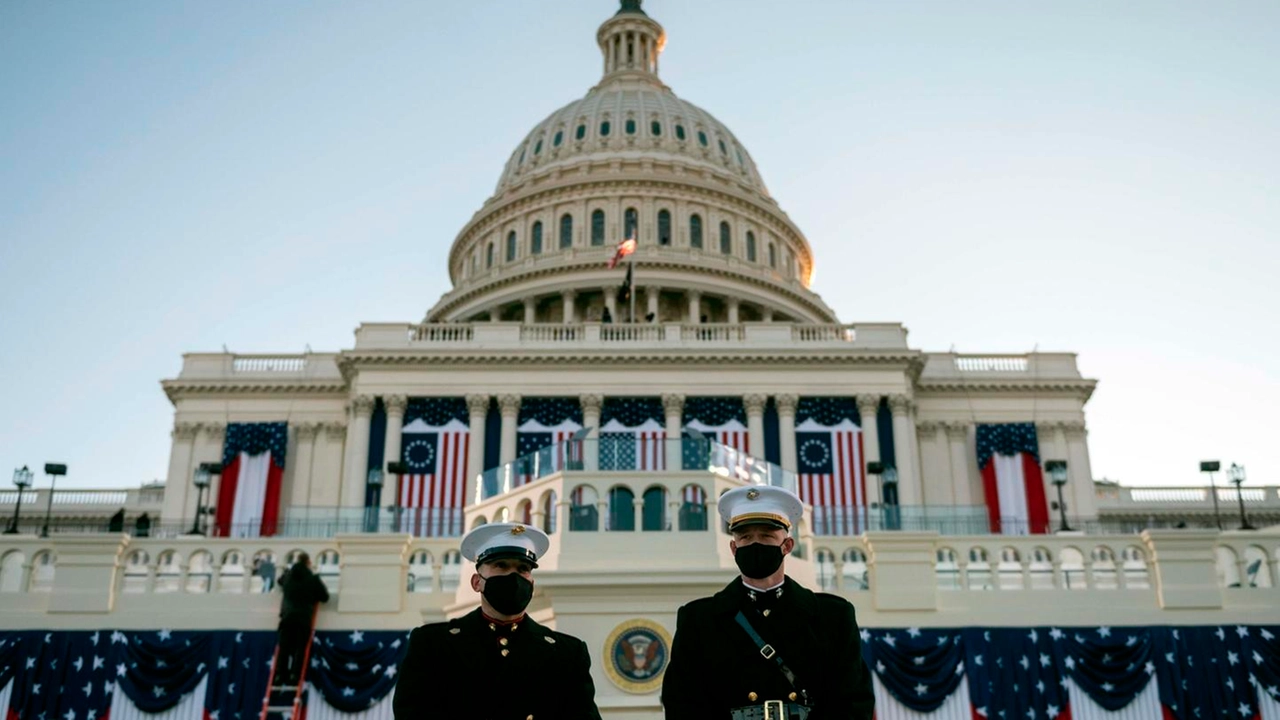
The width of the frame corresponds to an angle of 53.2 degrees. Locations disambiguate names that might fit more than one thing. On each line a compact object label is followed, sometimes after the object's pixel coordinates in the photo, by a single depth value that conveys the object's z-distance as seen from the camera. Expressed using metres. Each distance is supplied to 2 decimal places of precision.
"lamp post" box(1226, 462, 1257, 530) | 37.06
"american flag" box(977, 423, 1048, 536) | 47.41
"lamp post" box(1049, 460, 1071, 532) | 31.47
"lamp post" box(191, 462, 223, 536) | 33.06
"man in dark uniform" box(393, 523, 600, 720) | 7.27
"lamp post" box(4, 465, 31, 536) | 36.06
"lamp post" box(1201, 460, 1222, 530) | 35.88
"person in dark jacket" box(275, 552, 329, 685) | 23.41
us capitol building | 23.44
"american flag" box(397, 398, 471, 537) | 44.69
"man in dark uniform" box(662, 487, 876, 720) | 6.67
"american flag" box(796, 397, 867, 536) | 45.62
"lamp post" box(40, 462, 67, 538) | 33.56
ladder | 23.05
